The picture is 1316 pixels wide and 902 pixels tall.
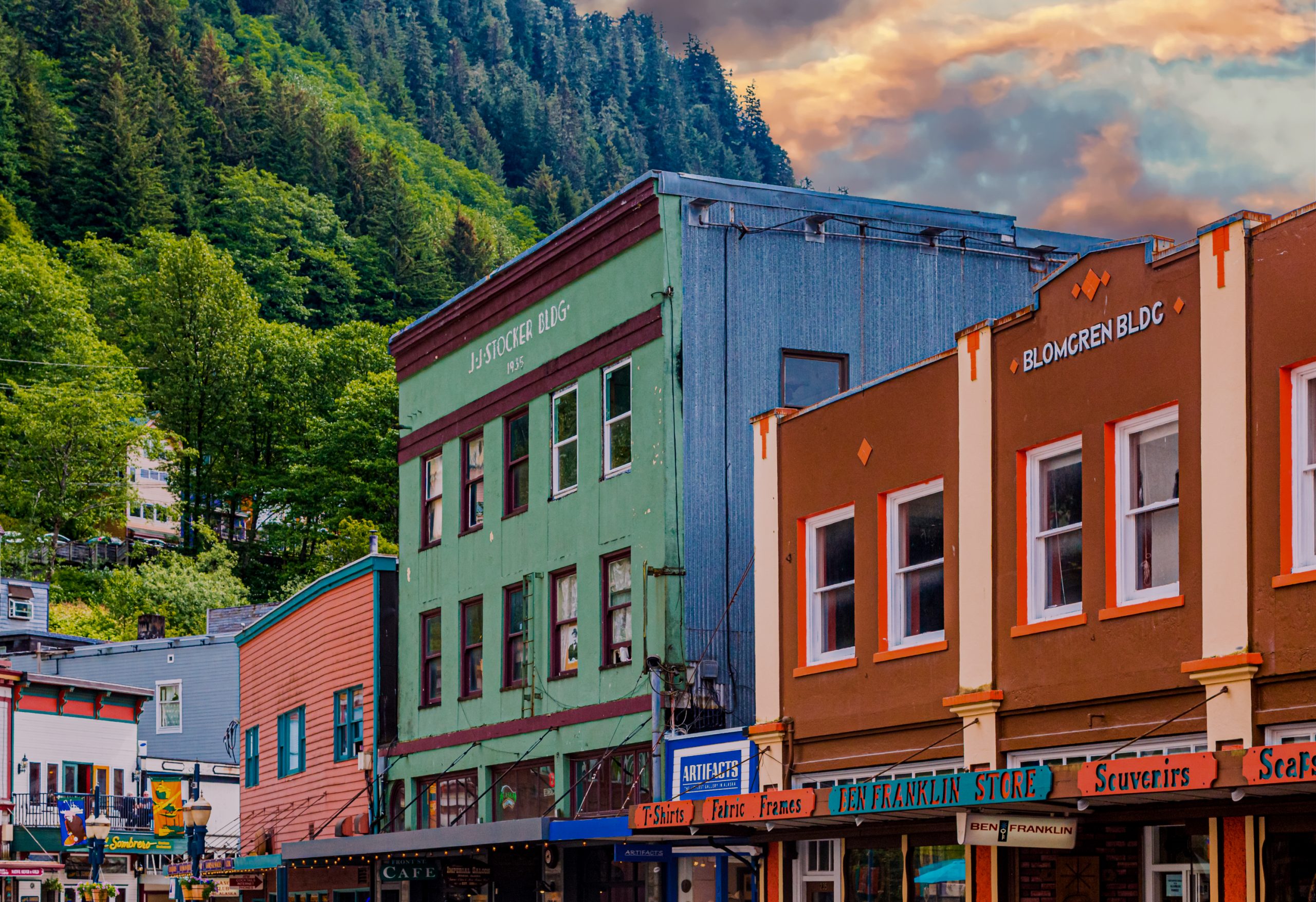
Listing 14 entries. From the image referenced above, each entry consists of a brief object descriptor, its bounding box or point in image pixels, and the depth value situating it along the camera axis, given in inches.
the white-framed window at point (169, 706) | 2309.3
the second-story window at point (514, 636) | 1058.1
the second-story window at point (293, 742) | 1358.3
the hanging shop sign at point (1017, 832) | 600.7
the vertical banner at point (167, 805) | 1322.6
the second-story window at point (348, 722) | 1241.4
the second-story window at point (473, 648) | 1104.2
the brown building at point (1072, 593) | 555.5
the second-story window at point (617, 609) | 958.4
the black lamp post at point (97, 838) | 1221.7
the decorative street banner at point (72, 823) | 1769.2
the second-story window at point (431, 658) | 1159.0
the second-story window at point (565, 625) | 1010.1
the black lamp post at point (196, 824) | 1138.7
